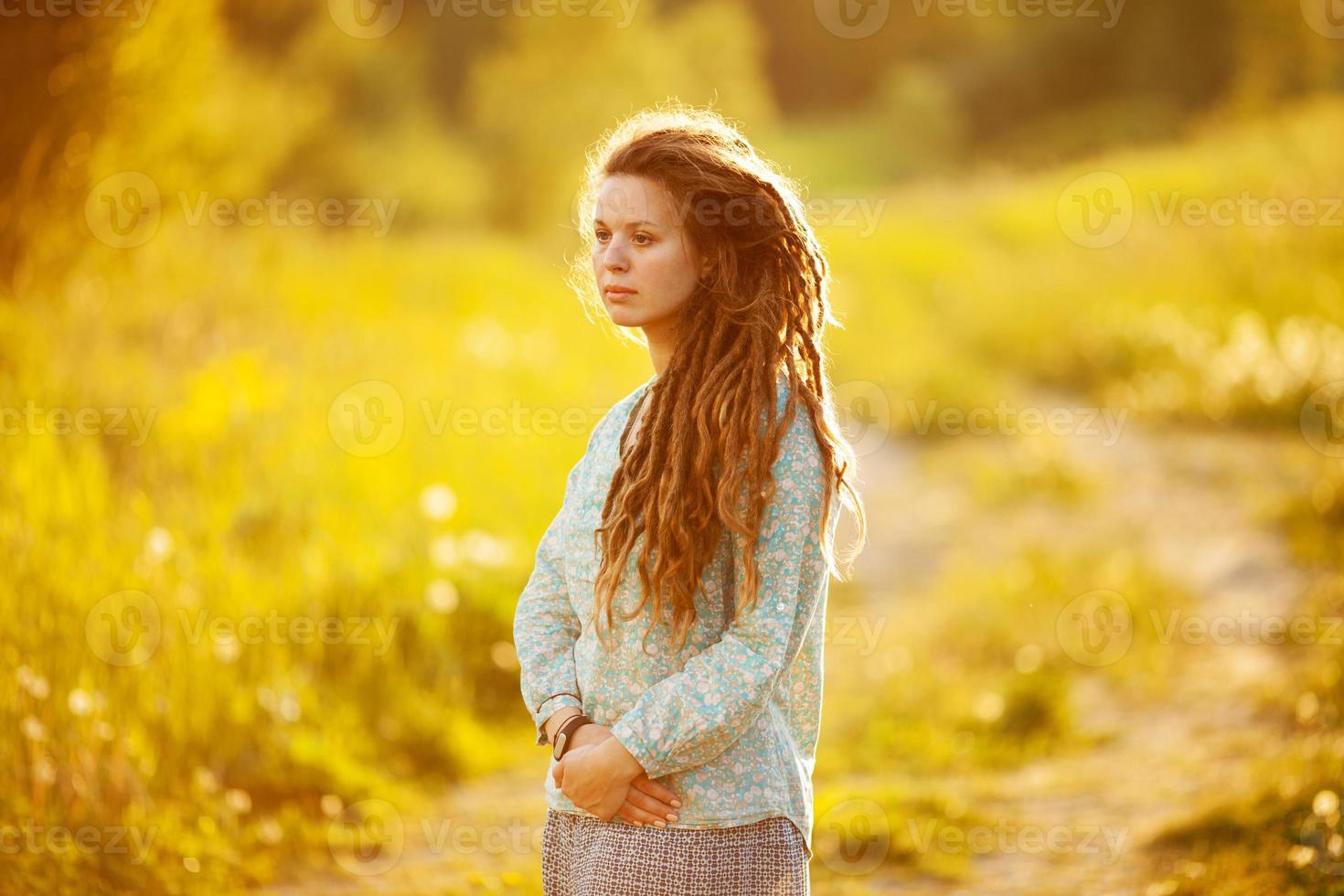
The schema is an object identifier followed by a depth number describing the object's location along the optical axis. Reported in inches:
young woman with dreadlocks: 280.7
